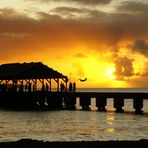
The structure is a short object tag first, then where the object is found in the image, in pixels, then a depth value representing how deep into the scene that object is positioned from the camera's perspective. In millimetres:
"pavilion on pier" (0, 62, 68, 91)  70438
